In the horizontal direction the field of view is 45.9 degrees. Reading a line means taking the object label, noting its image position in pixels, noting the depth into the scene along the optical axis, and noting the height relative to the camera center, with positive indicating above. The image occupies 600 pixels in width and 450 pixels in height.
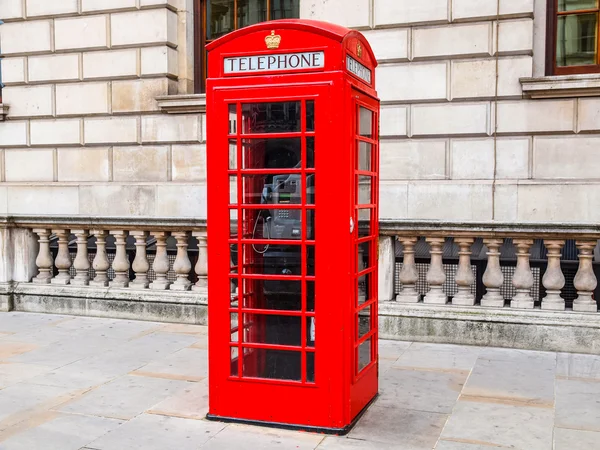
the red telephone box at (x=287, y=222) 4.25 -0.19
